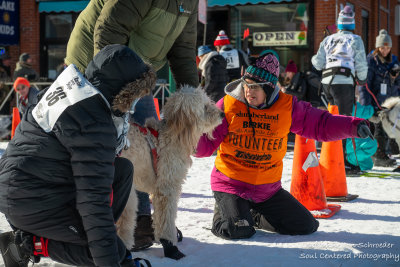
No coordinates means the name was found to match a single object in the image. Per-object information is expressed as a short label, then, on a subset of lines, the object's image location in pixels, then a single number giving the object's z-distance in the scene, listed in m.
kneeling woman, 3.61
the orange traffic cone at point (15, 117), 8.61
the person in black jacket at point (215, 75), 8.23
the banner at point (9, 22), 13.31
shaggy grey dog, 3.12
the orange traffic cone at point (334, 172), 5.00
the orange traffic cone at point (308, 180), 4.38
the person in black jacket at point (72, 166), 2.14
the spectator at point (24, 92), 8.62
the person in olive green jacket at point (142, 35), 3.07
